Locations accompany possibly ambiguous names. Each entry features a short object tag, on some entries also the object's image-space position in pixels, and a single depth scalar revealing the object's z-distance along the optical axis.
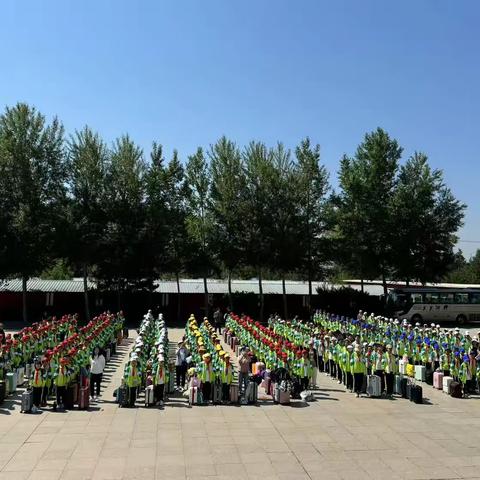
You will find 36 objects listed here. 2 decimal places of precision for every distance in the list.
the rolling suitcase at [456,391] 16.95
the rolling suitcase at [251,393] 15.54
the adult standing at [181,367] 17.48
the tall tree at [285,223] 38.59
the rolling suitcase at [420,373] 19.41
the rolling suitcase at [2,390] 15.09
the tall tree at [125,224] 37.09
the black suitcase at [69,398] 14.56
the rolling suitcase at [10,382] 16.27
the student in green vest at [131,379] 14.79
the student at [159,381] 15.16
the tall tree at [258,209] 38.38
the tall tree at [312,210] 40.31
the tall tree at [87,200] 36.97
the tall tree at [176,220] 39.47
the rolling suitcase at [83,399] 14.56
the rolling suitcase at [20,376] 17.42
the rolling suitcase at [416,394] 15.95
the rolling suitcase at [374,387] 16.66
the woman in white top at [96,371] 16.20
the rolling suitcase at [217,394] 15.40
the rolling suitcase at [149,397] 14.82
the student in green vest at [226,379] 15.50
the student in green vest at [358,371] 16.95
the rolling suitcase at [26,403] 14.14
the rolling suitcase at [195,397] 15.24
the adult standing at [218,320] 33.28
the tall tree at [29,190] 36.25
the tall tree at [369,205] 42.06
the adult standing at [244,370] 16.44
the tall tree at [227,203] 38.97
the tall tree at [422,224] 42.12
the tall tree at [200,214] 39.44
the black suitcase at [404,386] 16.72
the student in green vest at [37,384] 14.36
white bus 39.06
